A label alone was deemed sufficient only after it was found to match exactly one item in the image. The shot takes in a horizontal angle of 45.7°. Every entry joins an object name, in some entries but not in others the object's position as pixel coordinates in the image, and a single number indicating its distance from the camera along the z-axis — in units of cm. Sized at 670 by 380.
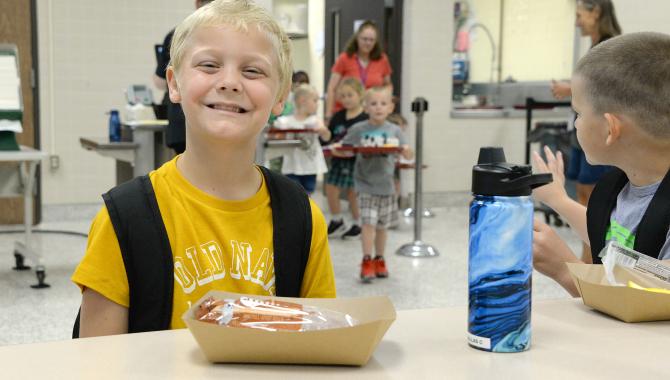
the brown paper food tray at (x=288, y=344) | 83
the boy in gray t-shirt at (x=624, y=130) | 138
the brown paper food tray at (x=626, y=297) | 104
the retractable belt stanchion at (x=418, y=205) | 512
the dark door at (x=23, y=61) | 602
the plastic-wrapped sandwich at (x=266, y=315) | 87
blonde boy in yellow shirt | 123
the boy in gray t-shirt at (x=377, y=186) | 448
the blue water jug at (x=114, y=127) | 486
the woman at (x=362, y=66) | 639
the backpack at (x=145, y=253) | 122
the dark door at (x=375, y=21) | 741
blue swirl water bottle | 88
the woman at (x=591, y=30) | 436
